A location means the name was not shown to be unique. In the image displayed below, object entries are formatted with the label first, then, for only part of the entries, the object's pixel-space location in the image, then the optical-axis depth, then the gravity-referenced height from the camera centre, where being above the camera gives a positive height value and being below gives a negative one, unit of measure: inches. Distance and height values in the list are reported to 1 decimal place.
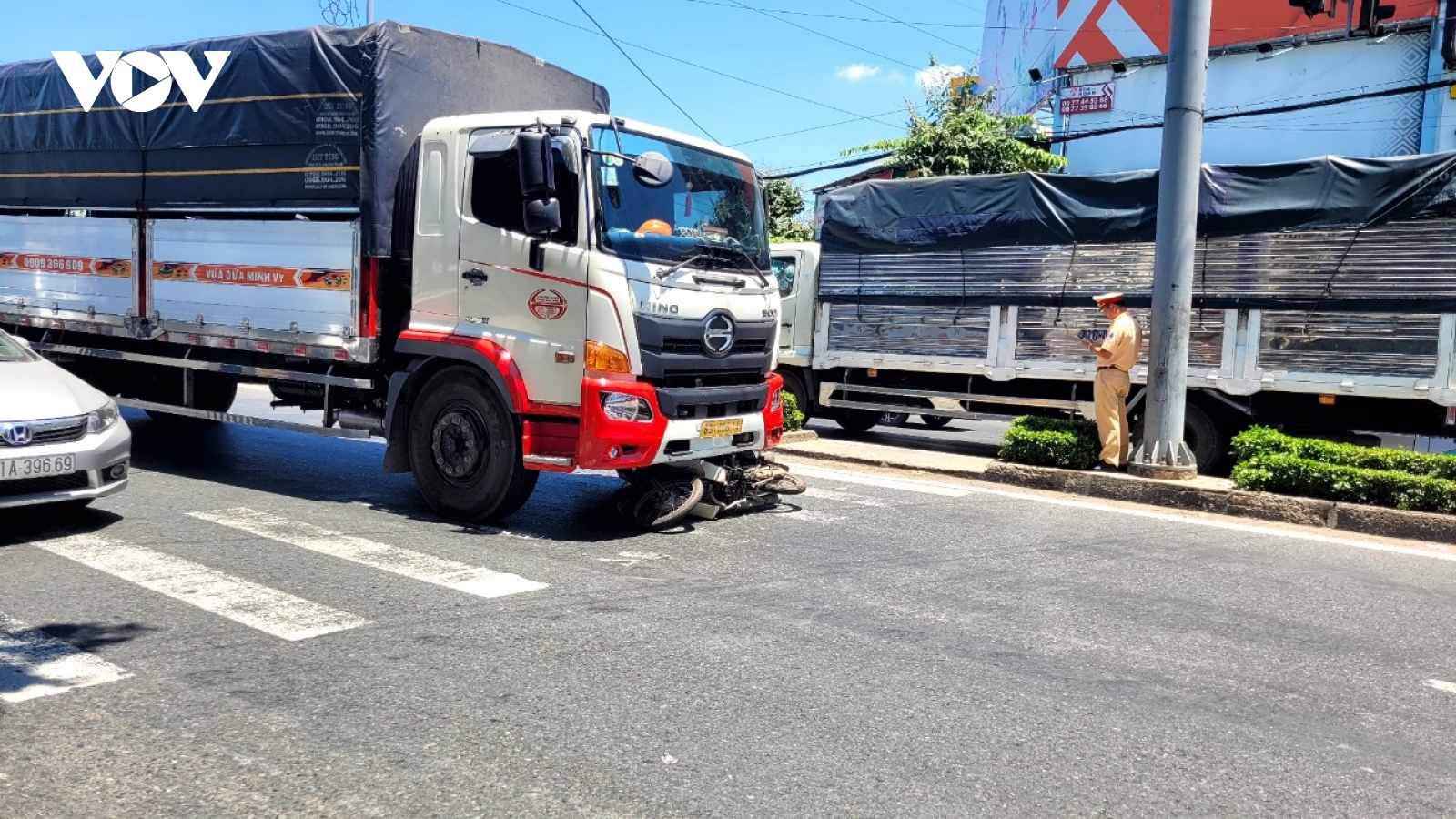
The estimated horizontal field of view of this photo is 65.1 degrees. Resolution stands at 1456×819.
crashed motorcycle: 300.2 -41.4
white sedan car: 254.7 -29.9
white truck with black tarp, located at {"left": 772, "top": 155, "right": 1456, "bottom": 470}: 401.7 +25.2
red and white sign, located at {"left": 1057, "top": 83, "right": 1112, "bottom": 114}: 1138.0 +259.1
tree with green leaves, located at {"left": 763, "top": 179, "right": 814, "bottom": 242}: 1163.9 +143.9
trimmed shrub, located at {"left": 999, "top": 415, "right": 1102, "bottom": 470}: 398.0 -31.6
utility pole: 374.6 +36.2
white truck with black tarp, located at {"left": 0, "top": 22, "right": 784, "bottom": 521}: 277.9 +18.6
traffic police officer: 398.0 -9.8
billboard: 997.2 +319.5
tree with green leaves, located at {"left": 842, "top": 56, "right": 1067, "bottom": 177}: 911.0 +163.5
